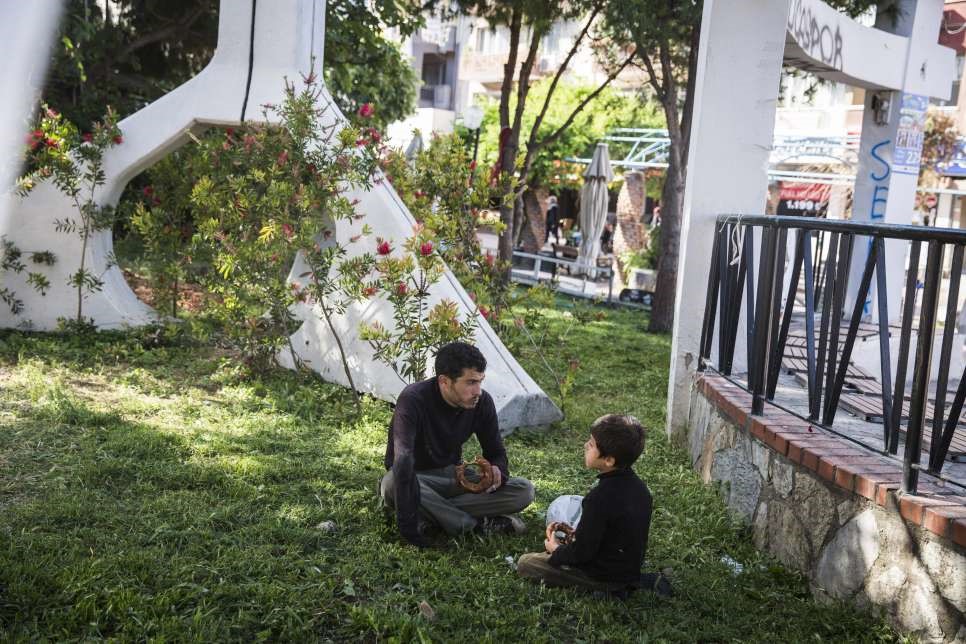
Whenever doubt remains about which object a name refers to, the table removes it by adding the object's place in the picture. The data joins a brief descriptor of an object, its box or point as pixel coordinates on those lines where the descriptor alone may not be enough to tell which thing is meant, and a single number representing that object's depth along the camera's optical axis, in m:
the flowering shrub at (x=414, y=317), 6.20
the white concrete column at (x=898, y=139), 10.02
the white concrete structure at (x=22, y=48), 1.78
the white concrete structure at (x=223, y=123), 7.44
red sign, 25.55
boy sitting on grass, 3.71
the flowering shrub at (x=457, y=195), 7.78
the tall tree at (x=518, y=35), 13.23
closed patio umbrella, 17.48
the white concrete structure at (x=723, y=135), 6.10
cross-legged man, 4.27
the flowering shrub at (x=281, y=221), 6.80
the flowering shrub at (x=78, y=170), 8.34
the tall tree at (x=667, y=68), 11.36
